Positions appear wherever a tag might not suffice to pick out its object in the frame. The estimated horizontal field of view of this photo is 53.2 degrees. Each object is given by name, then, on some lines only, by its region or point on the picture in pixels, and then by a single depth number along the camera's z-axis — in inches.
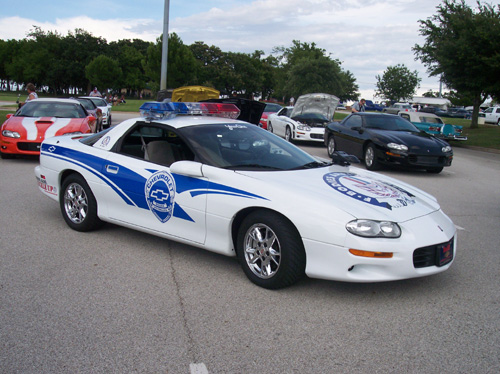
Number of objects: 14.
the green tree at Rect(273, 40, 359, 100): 1731.1
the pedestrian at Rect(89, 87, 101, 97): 1197.8
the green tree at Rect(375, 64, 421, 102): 2999.5
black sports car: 442.9
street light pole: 858.8
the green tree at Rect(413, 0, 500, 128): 862.5
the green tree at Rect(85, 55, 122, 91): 2797.7
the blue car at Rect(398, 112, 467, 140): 845.8
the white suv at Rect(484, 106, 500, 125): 1813.5
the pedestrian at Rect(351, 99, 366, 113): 830.1
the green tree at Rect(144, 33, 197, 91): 2037.4
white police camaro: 151.8
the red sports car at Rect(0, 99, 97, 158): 421.1
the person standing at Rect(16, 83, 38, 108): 580.7
